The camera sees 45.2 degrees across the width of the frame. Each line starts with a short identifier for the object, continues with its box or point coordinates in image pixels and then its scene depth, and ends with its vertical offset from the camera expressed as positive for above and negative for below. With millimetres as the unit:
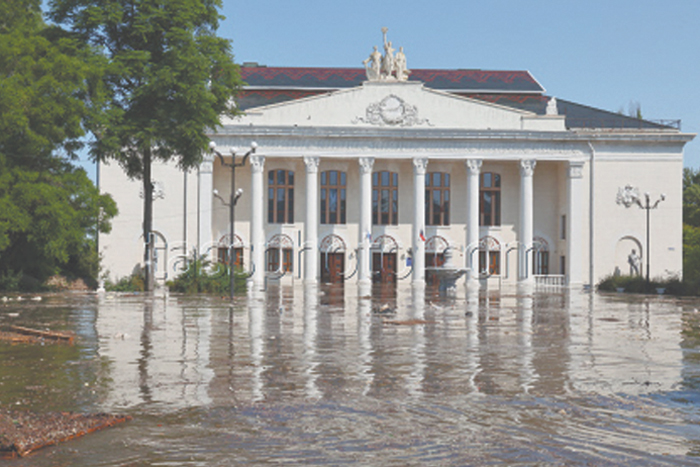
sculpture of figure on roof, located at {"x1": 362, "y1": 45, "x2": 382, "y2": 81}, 60281 +13408
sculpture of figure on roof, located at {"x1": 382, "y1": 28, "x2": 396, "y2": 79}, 60312 +13867
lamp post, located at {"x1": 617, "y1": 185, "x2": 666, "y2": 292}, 60500 +4085
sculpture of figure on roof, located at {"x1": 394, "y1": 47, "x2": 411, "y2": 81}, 60531 +13577
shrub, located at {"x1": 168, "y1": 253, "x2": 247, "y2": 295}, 33312 -1123
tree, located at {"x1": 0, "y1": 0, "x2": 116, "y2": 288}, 30641 +4183
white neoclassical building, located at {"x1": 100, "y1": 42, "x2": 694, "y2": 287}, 58969 +4537
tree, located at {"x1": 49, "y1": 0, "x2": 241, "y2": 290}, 32375 +7019
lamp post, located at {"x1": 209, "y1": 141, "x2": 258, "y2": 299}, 31456 +2252
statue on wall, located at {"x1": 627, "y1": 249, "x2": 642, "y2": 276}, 59938 -661
